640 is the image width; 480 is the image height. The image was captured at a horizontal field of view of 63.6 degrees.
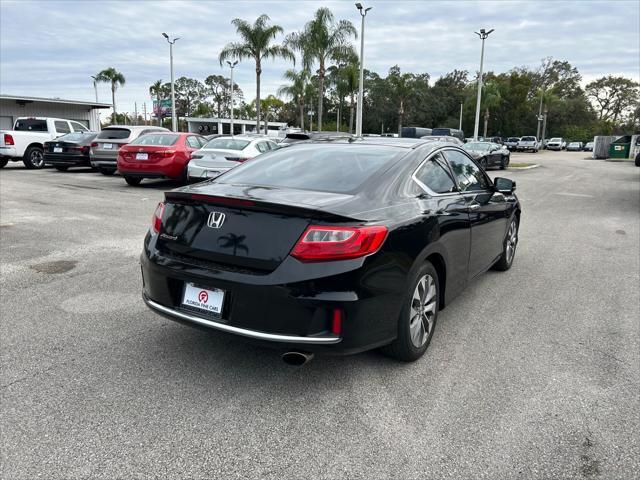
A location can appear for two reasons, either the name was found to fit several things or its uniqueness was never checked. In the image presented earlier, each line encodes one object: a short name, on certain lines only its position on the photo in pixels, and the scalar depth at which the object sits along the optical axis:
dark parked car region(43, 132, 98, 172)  17.42
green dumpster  39.66
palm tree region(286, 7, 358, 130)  34.16
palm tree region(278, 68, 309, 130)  46.59
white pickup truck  18.12
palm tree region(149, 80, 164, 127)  79.00
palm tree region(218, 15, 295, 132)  34.03
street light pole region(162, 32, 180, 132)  37.09
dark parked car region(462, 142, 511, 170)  24.33
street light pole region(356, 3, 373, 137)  28.10
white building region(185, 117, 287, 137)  66.88
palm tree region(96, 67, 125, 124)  60.56
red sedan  13.02
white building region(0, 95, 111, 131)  33.56
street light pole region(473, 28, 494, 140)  34.66
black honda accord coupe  2.82
